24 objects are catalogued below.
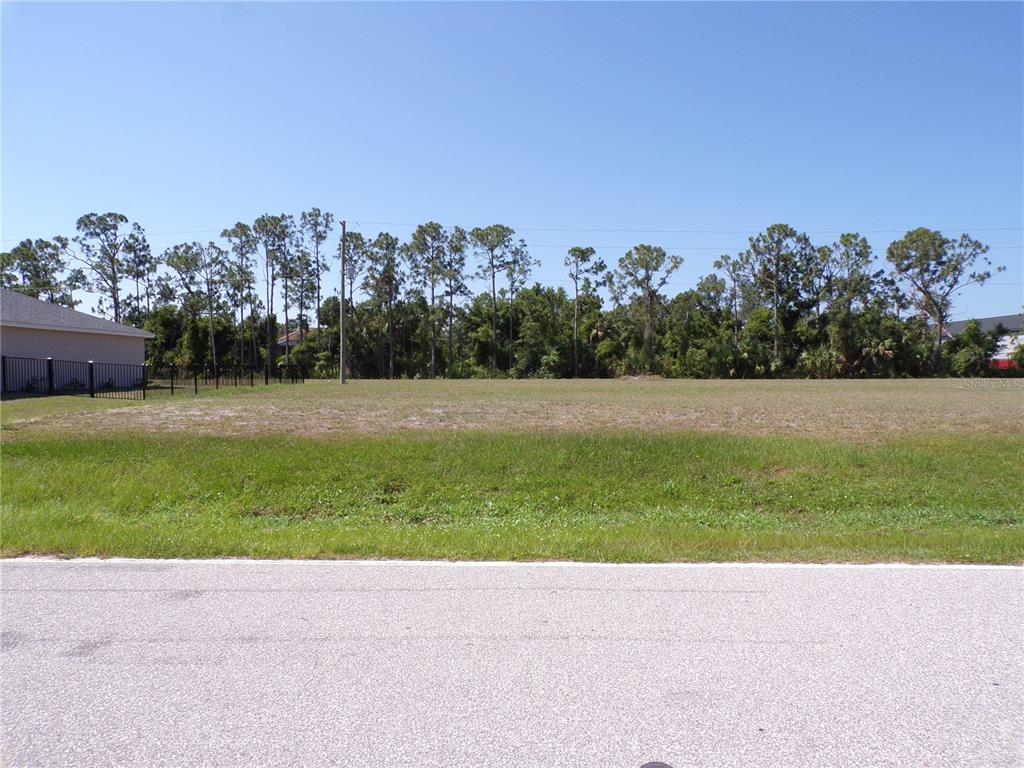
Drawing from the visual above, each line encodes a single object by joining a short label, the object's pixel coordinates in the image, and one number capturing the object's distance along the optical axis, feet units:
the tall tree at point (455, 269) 244.01
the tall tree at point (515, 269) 249.96
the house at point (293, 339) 242.78
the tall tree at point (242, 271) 229.45
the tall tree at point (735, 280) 244.03
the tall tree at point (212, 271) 229.04
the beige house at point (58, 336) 92.17
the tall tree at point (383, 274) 235.40
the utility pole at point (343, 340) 150.02
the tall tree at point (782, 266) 234.99
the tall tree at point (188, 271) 226.99
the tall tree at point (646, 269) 242.99
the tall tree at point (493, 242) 246.88
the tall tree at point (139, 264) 227.20
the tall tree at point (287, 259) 234.38
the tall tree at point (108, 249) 220.02
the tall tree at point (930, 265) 229.25
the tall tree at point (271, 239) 230.48
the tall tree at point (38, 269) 220.23
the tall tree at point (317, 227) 237.45
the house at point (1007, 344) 231.71
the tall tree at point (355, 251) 228.63
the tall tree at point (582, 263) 248.93
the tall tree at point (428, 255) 242.17
